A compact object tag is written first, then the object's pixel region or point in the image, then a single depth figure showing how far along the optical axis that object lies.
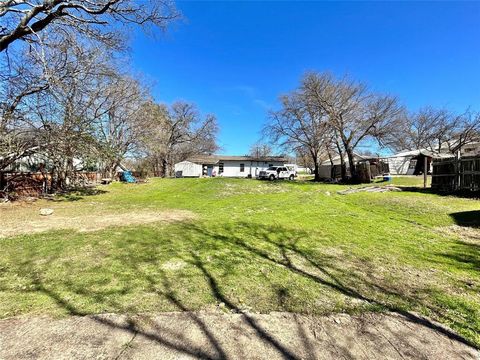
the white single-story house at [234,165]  41.09
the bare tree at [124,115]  17.22
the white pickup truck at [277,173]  27.47
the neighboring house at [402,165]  30.88
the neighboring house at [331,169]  28.62
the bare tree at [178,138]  34.08
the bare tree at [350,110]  19.48
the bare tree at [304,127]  21.38
